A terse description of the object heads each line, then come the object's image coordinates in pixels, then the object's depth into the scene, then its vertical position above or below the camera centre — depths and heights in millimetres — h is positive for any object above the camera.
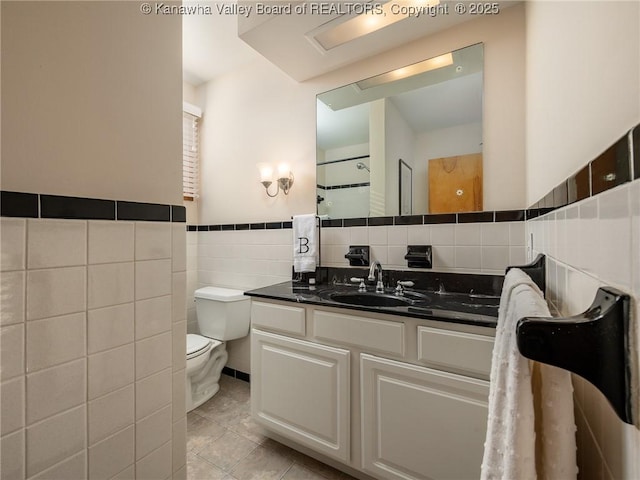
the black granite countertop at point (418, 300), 1033 -287
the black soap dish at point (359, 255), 1696 -91
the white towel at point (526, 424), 320 -229
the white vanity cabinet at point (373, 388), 999 -637
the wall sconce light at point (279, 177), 1968 +473
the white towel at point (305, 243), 1768 -14
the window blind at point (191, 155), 2391 +780
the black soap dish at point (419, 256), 1501 -87
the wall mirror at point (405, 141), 1470 +613
